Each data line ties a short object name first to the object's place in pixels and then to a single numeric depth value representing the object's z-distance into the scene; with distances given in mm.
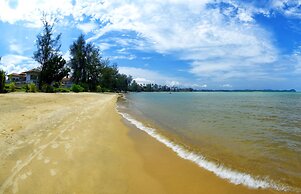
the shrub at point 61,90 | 36145
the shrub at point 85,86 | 52719
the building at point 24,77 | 61080
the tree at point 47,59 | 37062
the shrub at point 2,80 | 23307
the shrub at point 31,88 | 29488
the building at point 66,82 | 75446
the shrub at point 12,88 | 28670
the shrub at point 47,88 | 32774
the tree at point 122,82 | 98911
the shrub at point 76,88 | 44196
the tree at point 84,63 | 55964
